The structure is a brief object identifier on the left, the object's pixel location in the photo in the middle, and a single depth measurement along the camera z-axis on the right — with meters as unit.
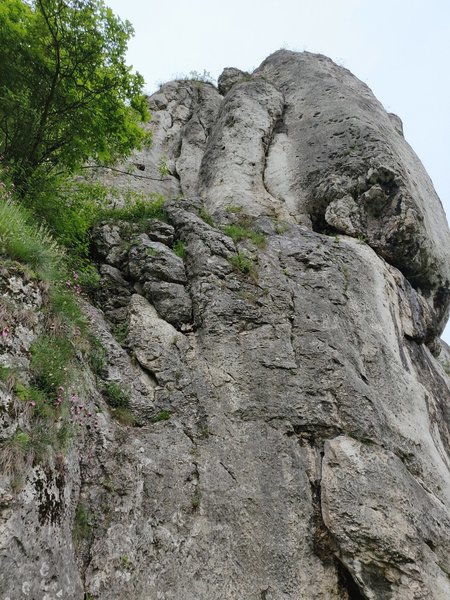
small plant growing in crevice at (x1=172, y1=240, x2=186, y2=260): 10.31
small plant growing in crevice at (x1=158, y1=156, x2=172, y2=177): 14.03
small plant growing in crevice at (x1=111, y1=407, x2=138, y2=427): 7.31
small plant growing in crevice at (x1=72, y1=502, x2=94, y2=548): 5.68
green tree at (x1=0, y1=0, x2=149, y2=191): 9.14
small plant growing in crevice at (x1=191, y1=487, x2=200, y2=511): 6.57
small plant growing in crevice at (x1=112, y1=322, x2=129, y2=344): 8.62
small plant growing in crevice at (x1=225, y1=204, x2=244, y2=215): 12.71
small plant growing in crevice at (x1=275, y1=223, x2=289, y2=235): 11.58
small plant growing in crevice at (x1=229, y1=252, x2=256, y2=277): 10.02
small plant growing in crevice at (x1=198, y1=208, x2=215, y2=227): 11.51
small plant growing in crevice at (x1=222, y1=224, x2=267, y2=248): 10.88
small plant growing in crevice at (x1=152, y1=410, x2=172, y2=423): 7.53
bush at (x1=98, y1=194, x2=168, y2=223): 11.45
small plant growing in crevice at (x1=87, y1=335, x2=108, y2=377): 7.76
